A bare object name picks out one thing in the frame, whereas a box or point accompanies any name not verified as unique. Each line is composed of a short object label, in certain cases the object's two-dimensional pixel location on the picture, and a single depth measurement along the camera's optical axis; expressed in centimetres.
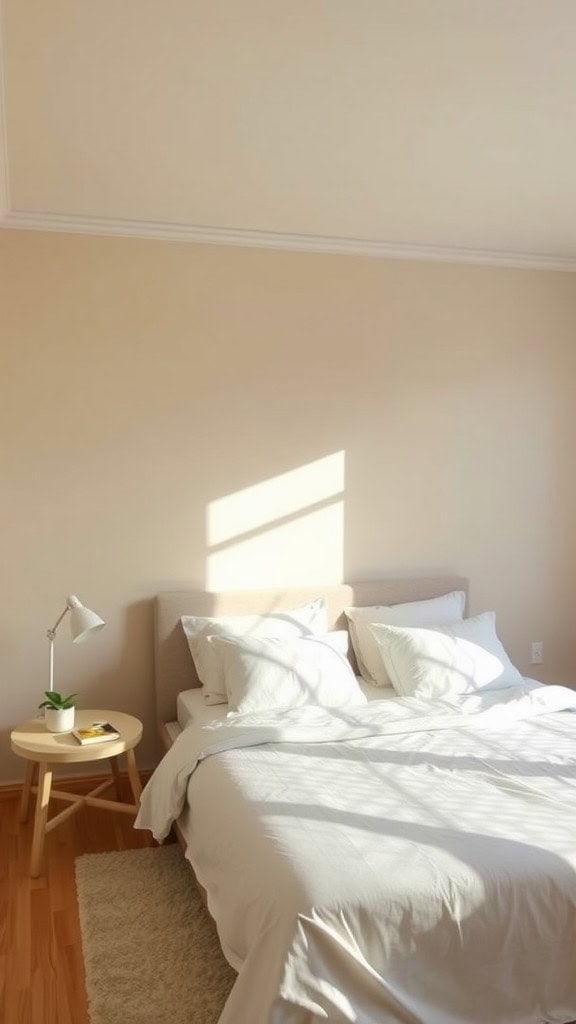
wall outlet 445
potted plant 334
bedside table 313
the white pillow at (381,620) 389
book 323
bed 194
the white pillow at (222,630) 360
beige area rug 235
